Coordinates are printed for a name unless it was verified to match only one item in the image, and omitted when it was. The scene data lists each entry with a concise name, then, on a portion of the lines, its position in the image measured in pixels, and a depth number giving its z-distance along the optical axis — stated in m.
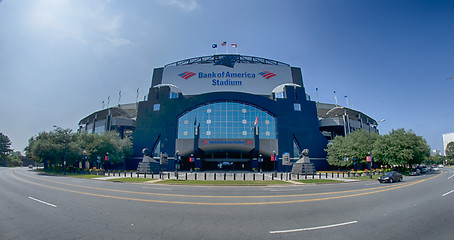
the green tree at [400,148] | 40.84
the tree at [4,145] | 88.94
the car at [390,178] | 25.67
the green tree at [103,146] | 49.31
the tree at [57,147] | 43.28
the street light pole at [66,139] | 44.09
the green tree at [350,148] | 49.94
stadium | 56.16
